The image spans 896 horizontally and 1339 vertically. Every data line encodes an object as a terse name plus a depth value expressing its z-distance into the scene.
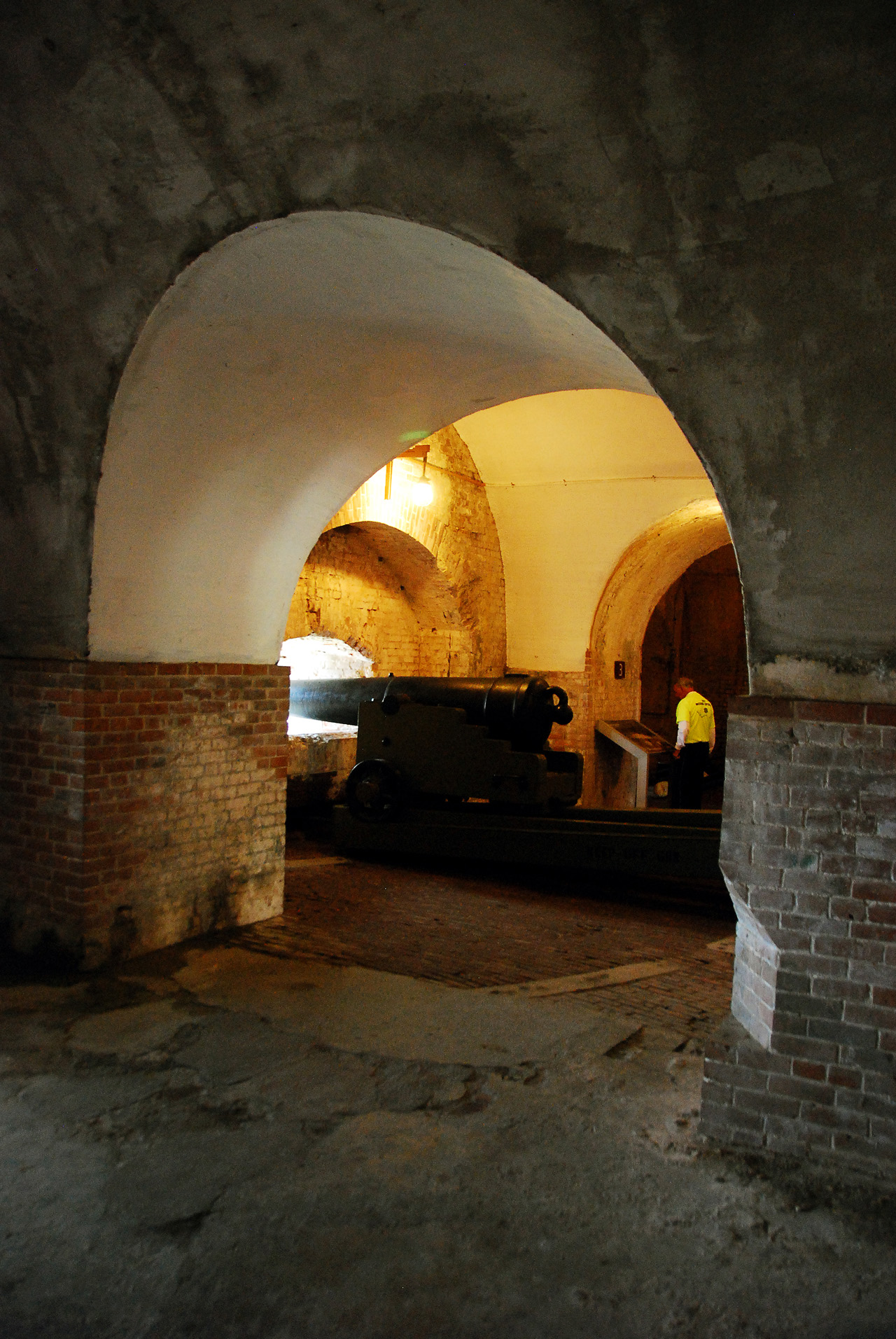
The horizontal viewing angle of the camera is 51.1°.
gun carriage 7.55
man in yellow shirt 10.50
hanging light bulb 9.59
